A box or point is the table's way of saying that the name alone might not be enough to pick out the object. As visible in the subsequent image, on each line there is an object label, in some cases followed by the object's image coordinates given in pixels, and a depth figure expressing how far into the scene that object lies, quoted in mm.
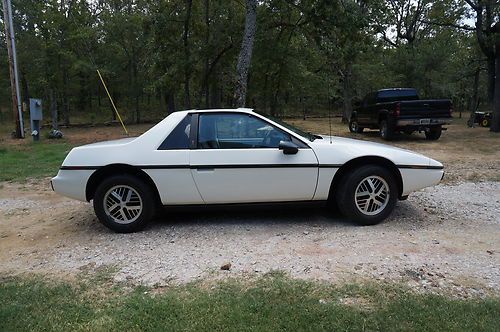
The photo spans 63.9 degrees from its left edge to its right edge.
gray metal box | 15816
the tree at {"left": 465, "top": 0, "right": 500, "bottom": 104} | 16859
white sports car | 4531
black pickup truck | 12953
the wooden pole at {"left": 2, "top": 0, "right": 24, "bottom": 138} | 15625
